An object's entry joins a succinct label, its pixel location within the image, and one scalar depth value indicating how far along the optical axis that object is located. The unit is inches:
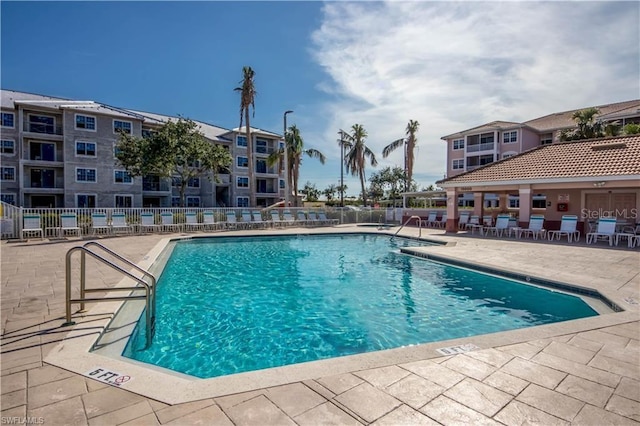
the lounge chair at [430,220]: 860.0
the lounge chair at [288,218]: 833.5
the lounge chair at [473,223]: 715.0
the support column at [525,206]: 605.3
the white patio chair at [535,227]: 585.3
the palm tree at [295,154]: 1285.7
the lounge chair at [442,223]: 841.5
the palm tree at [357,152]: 1461.6
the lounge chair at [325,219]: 887.4
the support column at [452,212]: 714.8
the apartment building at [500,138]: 1386.6
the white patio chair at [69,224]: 551.4
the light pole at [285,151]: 952.1
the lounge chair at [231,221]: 739.4
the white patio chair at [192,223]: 689.0
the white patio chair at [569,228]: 554.2
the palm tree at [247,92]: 1061.1
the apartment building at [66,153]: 1111.6
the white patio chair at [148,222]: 634.9
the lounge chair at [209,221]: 711.1
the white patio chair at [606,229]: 498.6
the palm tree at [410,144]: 1551.4
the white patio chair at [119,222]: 600.1
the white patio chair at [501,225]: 631.2
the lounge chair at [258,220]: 781.9
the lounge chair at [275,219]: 813.4
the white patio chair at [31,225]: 513.7
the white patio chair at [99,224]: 582.6
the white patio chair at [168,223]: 660.7
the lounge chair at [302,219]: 853.8
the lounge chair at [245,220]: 759.7
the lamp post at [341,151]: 1466.5
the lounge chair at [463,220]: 757.9
